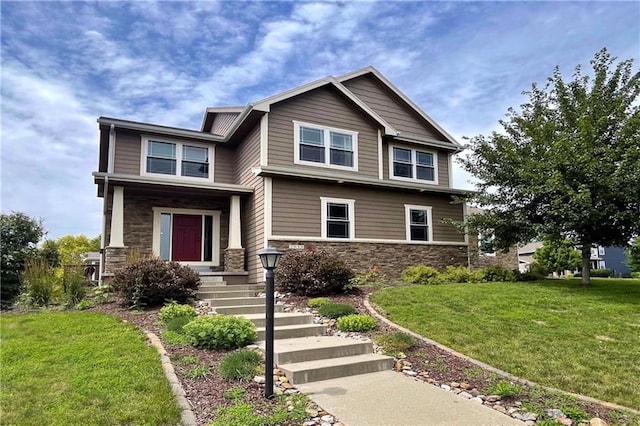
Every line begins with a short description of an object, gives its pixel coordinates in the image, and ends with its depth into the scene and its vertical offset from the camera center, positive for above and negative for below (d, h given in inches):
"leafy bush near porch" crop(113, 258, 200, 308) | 350.6 -23.1
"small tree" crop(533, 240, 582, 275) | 1050.7 -10.7
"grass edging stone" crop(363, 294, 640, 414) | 180.1 -59.9
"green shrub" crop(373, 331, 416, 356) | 247.9 -52.6
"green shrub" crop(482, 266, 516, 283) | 530.6 -27.5
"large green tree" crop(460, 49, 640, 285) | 432.5 +96.1
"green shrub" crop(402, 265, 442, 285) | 493.0 -26.2
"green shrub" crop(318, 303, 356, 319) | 314.0 -41.7
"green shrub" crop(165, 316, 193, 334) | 269.6 -44.4
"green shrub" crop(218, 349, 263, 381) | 194.5 -52.3
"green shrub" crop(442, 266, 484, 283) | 510.3 -27.3
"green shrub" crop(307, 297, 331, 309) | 344.9 -38.8
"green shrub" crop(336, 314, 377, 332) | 283.3 -46.5
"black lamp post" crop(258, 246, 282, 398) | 187.3 -13.1
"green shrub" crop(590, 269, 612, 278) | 1281.6 -63.1
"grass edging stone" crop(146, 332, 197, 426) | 153.5 -55.4
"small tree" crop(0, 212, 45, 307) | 470.6 +13.4
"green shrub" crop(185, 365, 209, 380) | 195.3 -54.5
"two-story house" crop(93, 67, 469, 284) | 502.0 +80.0
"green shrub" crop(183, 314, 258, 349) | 236.8 -43.8
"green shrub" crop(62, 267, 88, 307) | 380.2 -26.9
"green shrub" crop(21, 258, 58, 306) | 381.1 -25.5
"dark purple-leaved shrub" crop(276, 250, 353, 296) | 387.5 -19.0
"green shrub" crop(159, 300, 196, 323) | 305.1 -41.3
